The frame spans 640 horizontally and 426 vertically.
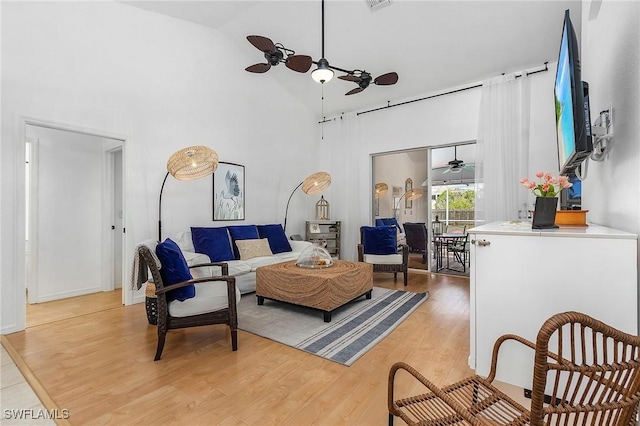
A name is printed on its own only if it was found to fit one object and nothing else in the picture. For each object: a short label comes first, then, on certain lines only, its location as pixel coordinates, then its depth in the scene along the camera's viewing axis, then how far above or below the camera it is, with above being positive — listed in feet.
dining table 18.50 -1.91
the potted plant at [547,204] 5.73 +0.15
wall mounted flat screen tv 5.01 +1.90
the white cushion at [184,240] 13.43 -1.23
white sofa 12.07 -2.30
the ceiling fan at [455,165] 19.40 +3.01
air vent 12.24 +8.43
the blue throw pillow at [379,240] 15.57 -1.42
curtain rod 14.28 +6.63
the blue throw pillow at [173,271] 7.93 -1.51
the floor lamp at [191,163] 11.87 +2.00
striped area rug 8.29 -3.60
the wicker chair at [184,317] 7.55 -2.65
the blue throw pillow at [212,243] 13.66 -1.40
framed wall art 15.79 +1.09
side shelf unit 20.01 -1.37
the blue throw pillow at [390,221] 20.34 -0.58
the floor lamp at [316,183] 16.96 +1.64
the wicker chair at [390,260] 15.01 -2.42
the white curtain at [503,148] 14.62 +3.14
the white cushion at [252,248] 14.84 -1.78
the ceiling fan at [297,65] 9.90 +5.35
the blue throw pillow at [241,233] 15.14 -1.08
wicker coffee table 9.99 -2.51
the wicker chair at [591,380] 2.31 -1.33
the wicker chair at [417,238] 18.44 -1.55
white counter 4.51 -1.17
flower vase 5.72 +0.00
